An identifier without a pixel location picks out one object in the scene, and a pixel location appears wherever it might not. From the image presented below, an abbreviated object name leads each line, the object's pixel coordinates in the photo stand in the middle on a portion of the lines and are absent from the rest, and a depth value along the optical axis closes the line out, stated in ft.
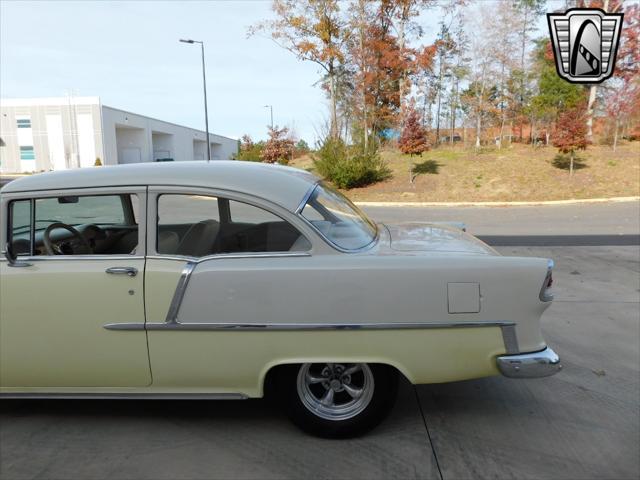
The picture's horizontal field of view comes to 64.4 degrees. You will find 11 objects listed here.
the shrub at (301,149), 134.43
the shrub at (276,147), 96.32
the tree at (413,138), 67.56
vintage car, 8.90
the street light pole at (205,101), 93.75
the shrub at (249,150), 99.86
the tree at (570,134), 63.05
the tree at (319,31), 86.22
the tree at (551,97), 93.61
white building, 169.99
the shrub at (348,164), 69.87
